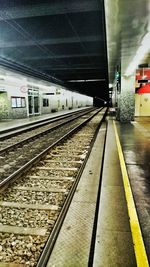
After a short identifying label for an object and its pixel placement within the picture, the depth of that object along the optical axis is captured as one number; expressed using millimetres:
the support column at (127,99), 15539
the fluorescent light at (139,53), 7660
